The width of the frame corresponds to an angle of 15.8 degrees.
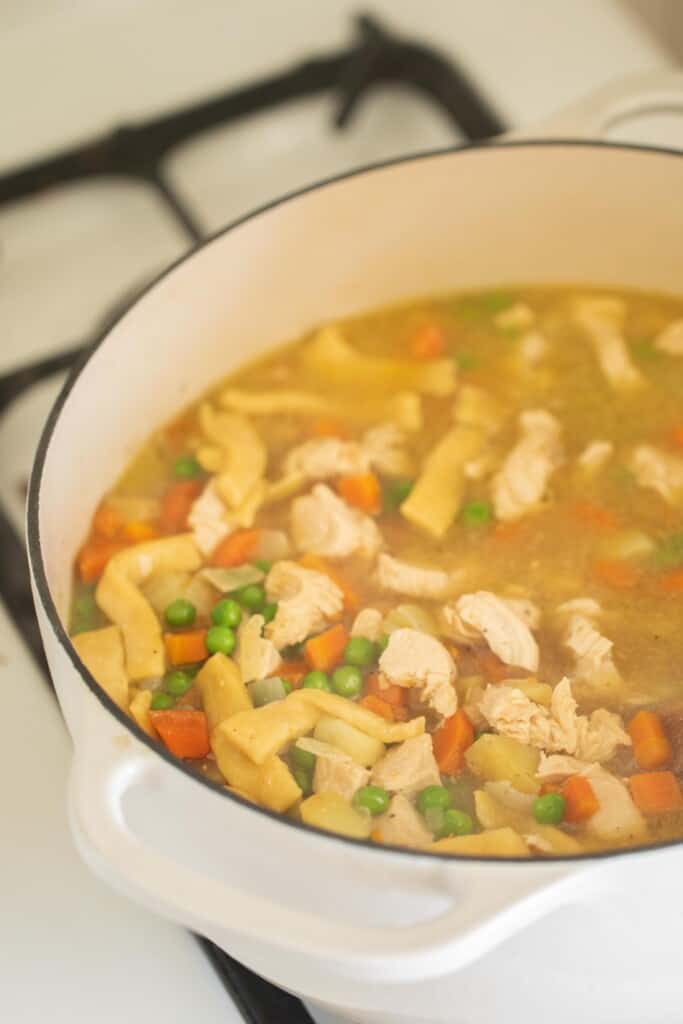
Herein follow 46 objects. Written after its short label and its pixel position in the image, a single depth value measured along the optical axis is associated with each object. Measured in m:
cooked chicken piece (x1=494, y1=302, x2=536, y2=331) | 0.79
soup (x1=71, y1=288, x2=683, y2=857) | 0.63
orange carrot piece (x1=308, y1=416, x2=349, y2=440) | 0.75
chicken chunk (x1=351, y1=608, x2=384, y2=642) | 0.68
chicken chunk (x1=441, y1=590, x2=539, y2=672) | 0.67
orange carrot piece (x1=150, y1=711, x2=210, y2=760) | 0.65
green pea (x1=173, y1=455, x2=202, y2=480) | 0.74
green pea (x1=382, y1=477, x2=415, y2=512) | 0.72
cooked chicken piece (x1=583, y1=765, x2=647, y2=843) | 0.62
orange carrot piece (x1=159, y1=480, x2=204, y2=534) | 0.72
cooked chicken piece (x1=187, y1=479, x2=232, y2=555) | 0.71
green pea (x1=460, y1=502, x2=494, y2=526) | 0.71
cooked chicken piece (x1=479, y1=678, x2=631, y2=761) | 0.64
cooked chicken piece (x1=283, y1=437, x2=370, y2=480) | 0.73
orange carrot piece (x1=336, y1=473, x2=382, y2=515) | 0.72
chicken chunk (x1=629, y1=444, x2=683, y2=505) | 0.72
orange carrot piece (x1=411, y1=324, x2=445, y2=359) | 0.78
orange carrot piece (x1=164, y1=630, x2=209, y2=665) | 0.68
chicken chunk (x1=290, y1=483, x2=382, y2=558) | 0.71
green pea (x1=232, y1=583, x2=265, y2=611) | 0.69
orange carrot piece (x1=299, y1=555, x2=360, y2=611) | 0.69
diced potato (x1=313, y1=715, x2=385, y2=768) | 0.64
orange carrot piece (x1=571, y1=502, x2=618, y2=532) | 0.71
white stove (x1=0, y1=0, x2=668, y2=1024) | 0.77
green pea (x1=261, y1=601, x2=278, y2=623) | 0.68
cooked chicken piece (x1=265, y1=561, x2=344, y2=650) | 0.68
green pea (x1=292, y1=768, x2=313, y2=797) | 0.63
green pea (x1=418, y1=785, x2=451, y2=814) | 0.63
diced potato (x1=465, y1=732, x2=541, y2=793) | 0.64
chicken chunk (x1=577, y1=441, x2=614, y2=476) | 0.73
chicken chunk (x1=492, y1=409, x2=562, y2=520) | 0.72
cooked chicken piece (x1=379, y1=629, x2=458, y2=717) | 0.65
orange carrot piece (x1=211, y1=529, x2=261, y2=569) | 0.71
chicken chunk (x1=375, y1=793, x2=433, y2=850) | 0.61
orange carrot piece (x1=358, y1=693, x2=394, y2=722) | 0.65
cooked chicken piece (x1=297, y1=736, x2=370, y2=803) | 0.63
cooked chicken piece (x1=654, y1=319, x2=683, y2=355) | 0.77
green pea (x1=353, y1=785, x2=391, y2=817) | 0.62
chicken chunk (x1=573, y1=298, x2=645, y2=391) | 0.76
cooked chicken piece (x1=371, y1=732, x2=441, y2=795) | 0.63
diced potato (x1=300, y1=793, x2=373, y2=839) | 0.62
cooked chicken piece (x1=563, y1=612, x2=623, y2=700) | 0.66
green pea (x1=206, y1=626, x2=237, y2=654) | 0.67
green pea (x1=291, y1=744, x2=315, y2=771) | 0.64
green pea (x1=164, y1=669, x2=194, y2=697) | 0.67
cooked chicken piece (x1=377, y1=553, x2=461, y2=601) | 0.69
